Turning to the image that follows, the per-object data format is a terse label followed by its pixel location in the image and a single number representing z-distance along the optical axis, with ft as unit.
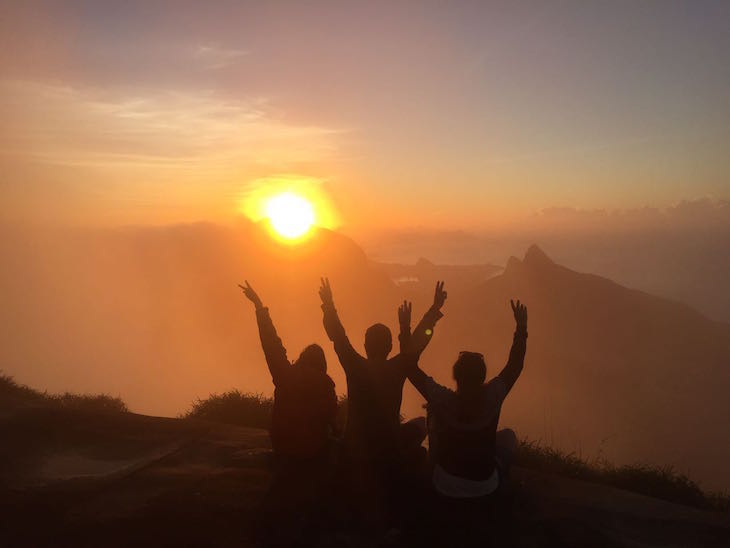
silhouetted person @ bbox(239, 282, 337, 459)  22.91
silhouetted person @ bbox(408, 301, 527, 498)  19.40
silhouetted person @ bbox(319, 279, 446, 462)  21.65
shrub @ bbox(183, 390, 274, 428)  42.22
